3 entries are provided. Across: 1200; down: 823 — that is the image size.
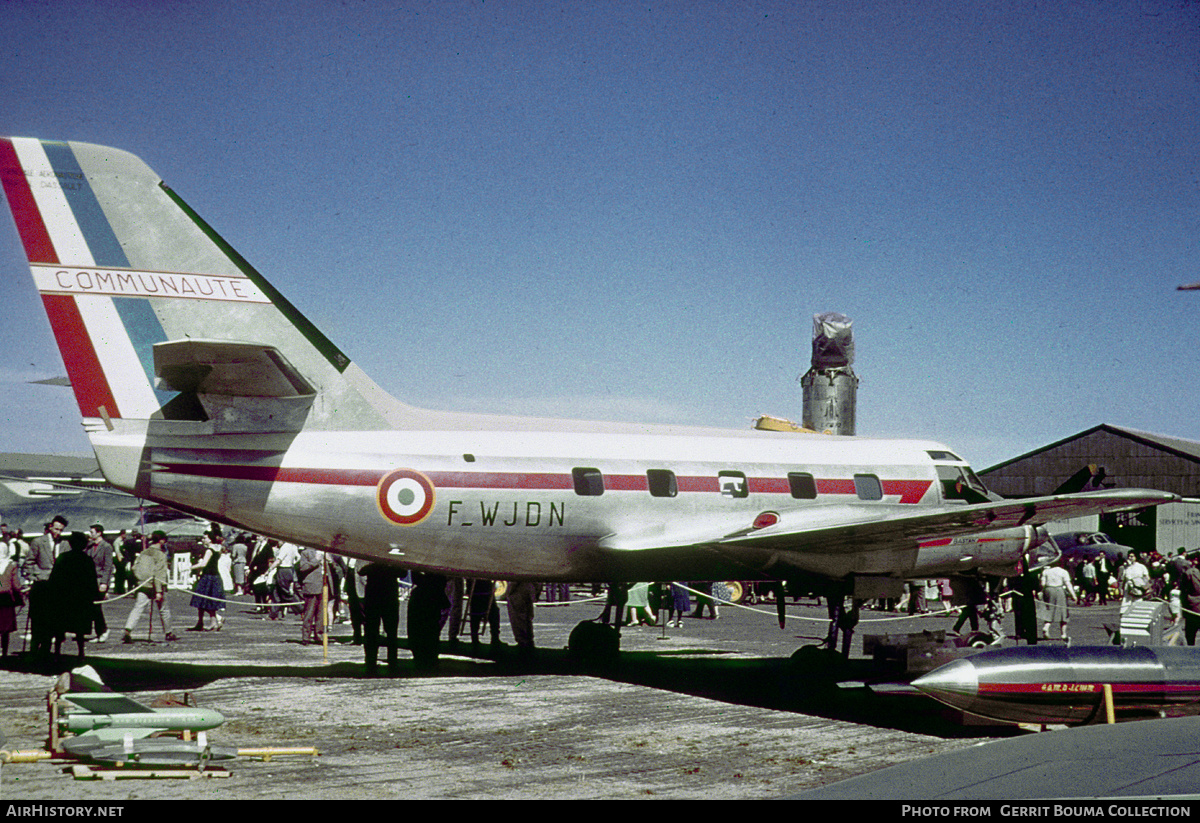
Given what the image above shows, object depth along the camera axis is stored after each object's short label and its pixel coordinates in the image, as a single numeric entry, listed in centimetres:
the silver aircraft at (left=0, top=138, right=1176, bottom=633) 1348
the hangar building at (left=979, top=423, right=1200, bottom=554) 5097
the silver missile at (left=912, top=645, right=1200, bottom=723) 1123
